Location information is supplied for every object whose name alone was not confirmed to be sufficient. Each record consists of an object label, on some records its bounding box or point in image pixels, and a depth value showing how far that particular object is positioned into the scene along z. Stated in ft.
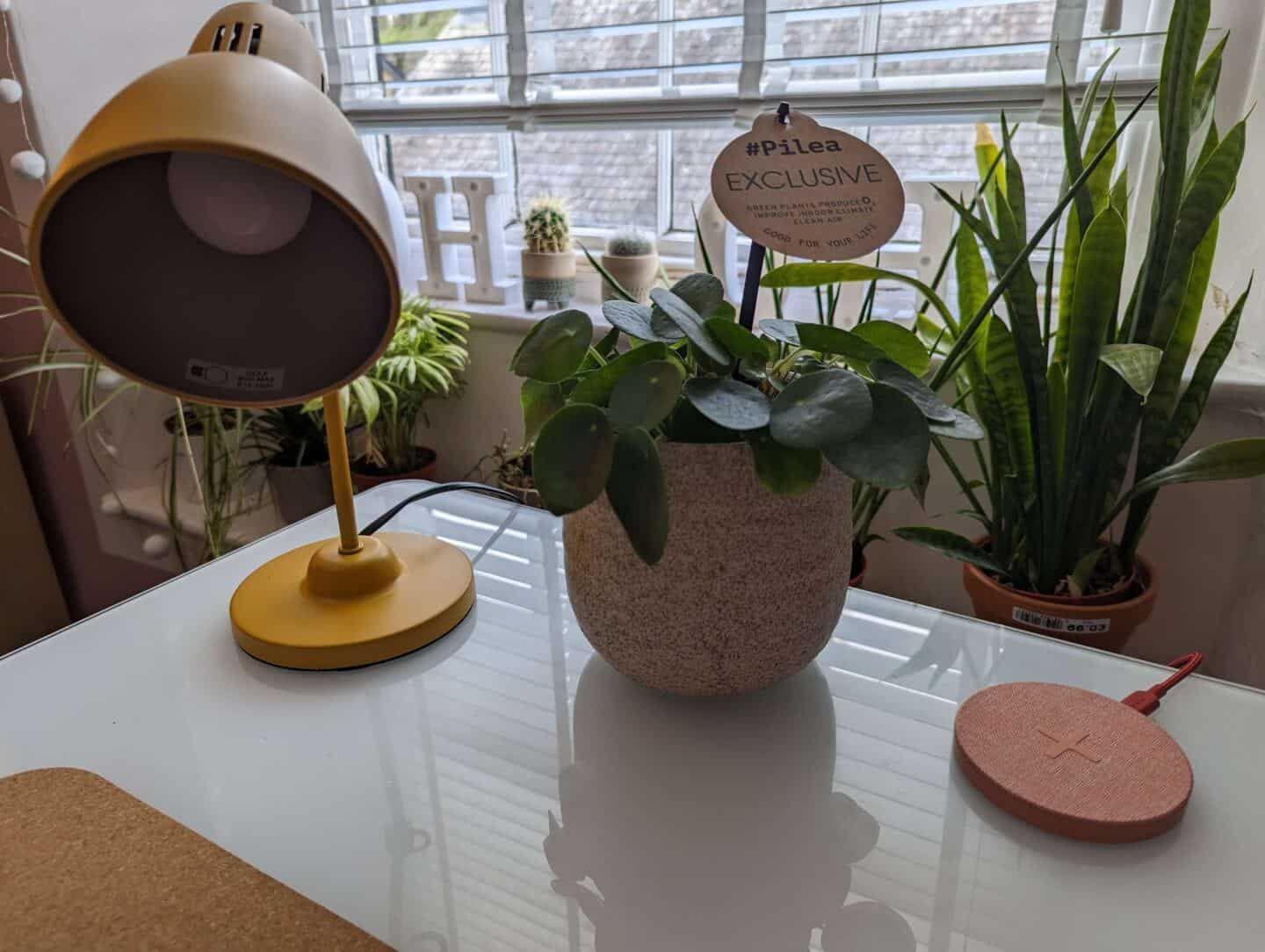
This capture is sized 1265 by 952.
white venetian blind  3.51
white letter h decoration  4.77
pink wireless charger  1.58
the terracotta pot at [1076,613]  2.77
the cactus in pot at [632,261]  4.15
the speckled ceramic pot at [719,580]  1.67
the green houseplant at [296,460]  4.52
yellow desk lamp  1.39
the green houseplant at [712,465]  1.46
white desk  1.45
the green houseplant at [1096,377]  2.50
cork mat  1.42
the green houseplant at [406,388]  4.17
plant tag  1.66
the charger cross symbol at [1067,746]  1.71
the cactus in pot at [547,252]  4.48
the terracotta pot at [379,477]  4.51
